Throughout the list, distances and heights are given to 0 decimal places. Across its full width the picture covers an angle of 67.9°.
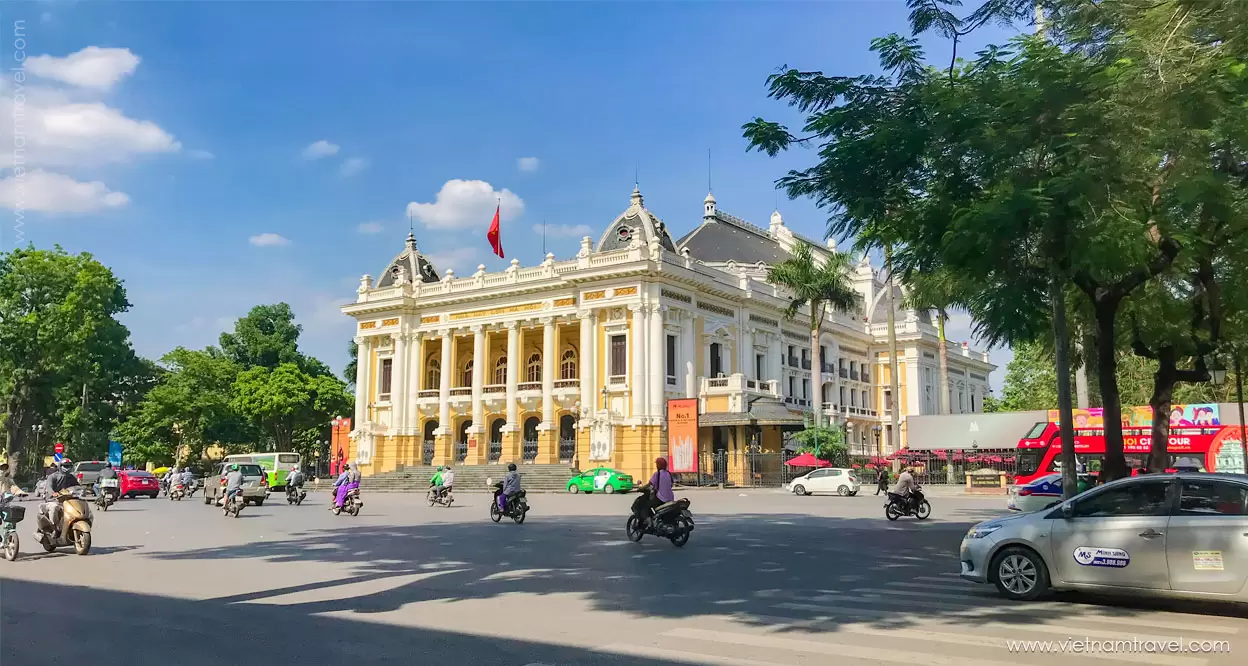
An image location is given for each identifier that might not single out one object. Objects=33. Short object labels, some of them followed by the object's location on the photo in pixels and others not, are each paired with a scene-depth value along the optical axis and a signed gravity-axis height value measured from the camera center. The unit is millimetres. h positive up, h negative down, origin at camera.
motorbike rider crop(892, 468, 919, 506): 22281 -1114
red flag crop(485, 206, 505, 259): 53594 +11704
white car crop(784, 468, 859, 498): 37062 -1651
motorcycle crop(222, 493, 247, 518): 23891 -1572
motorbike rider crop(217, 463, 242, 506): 24008 -1046
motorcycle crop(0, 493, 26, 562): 13352 -1232
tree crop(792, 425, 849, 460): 44594 -96
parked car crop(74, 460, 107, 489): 40031 -1164
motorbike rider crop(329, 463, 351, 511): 25047 -1202
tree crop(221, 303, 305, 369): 71375 +7905
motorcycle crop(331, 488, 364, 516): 25188 -1659
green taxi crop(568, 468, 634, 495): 39875 -1722
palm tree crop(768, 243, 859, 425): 46312 +7843
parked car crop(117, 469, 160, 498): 40000 -1717
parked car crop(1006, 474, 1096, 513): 20859 -1353
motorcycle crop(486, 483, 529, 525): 21594 -1532
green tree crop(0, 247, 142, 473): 51438 +6391
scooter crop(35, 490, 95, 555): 13984 -1251
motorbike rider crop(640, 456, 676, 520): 15773 -785
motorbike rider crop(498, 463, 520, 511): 21656 -1010
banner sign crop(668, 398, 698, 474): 43281 +314
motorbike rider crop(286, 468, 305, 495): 33044 -1381
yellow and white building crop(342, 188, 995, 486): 47094 +4935
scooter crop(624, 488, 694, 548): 15477 -1312
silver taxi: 8273 -980
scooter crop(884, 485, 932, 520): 22125 -1558
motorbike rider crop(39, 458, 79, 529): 14195 -678
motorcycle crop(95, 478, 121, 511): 28297 -1552
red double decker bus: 33531 -359
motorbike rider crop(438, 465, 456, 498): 29391 -1272
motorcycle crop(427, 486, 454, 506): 29641 -1702
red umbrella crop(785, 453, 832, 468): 42875 -966
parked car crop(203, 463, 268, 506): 30281 -1414
